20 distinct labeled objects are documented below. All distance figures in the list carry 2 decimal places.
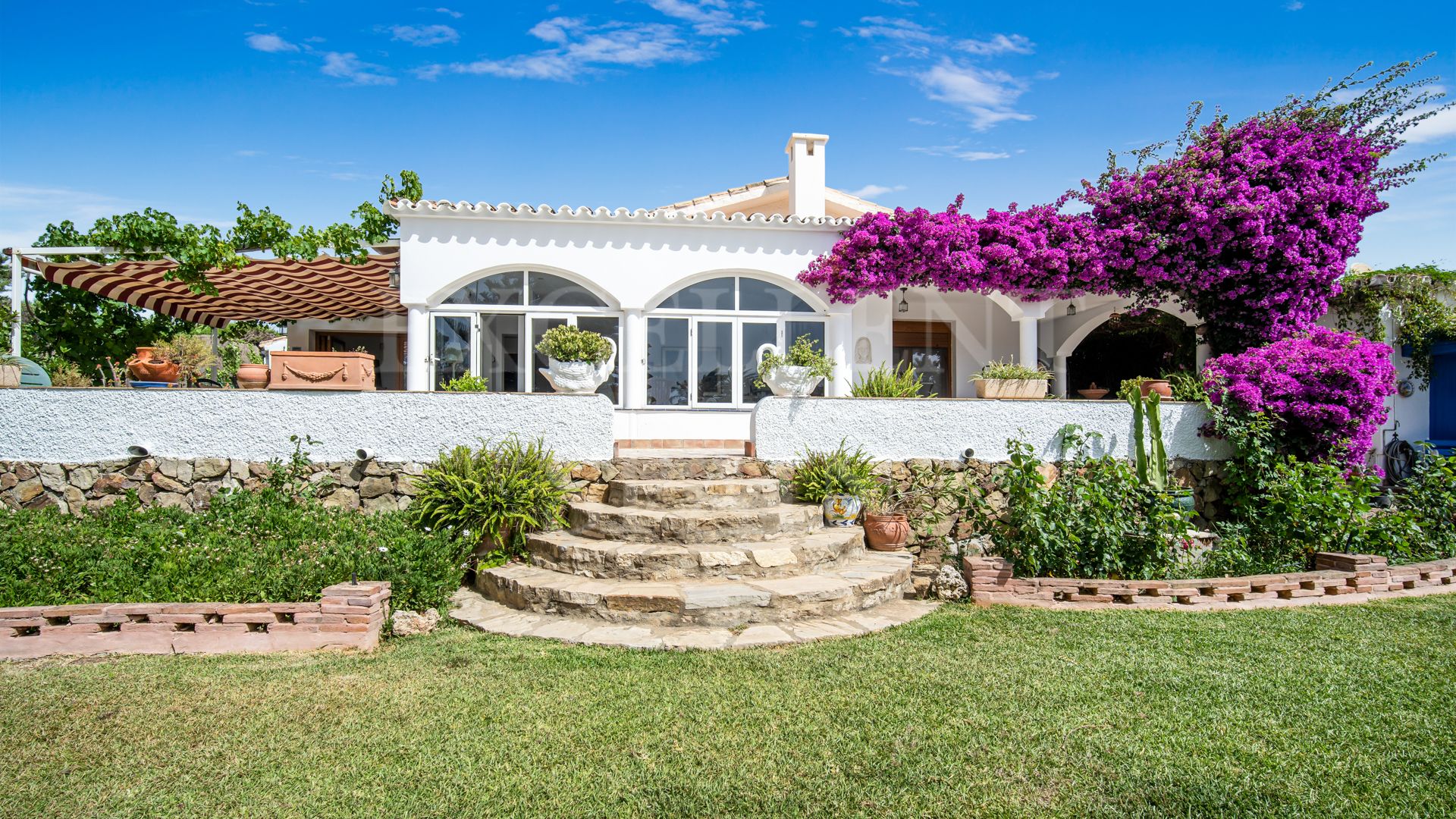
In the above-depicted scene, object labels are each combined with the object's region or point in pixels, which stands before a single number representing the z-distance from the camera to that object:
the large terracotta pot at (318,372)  8.29
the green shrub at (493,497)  7.28
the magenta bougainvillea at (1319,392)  9.22
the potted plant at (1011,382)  9.42
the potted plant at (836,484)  7.96
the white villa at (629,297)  11.16
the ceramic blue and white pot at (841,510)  7.93
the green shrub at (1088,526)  7.01
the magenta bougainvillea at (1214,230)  11.21
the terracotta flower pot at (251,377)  9.05
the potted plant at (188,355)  10.43
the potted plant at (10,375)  8.21
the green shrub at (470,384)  9.82
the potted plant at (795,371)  9.09
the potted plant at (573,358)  9.08
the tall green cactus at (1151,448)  8.93
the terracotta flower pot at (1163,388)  10.15
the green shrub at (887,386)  10.19
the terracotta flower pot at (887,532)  7.80
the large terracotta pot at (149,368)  9.65
